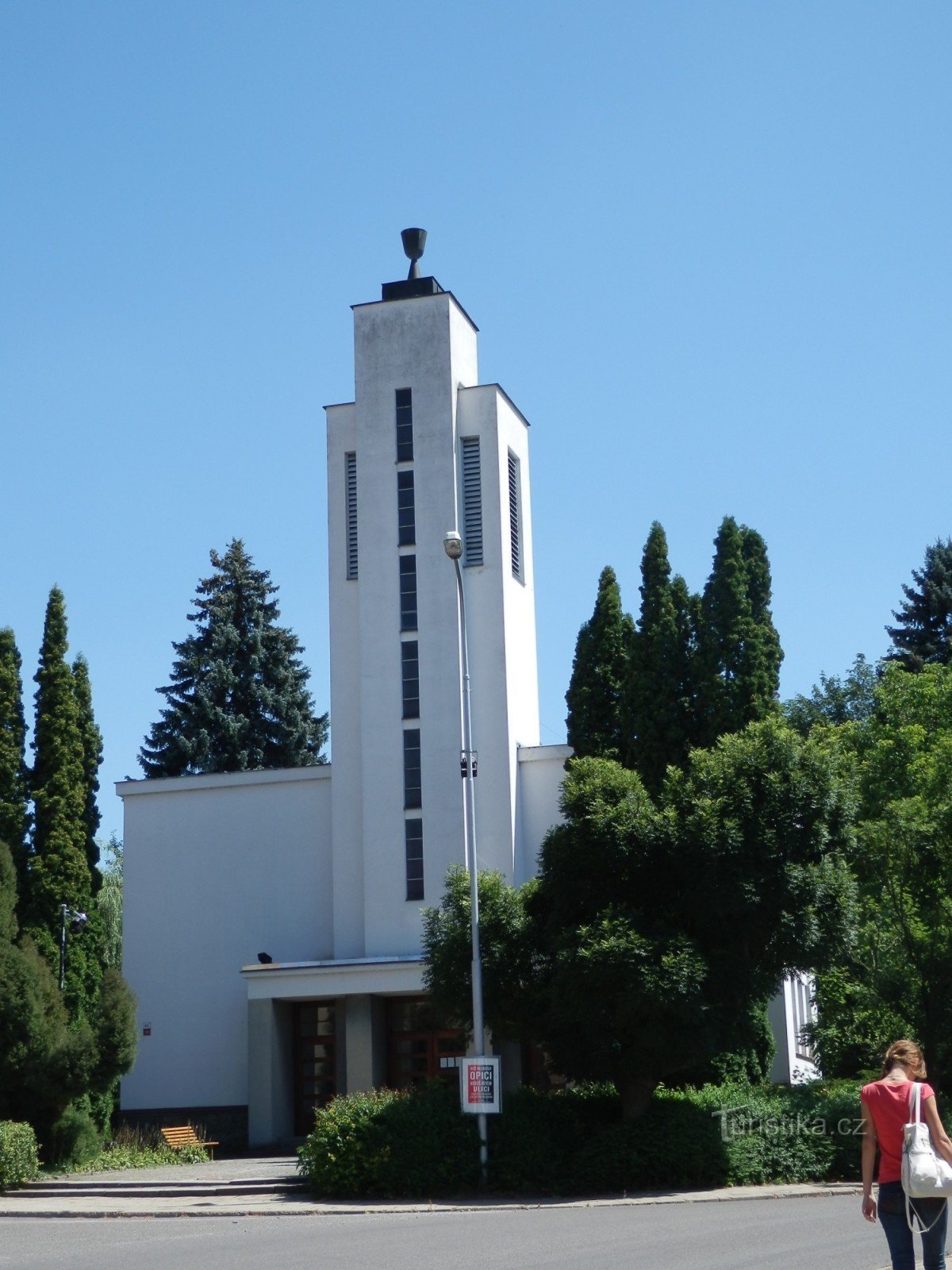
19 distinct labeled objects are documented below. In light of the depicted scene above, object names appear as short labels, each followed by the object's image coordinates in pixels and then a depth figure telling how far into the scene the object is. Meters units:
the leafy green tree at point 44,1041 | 26.33
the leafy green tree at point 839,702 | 52.75
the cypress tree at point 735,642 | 31.88
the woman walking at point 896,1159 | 9.22
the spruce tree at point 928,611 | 55.62
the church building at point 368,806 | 33.66
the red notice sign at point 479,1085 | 22.00
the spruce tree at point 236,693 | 51.47
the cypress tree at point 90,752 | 32.25
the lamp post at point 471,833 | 22.59
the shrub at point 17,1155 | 24.77
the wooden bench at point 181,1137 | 31.58
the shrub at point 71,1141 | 27.14
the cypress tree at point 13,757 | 30.83
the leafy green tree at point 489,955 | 23.67
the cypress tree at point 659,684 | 32.31
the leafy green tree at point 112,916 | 48.28
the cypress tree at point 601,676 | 34.19
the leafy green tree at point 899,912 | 27.06
